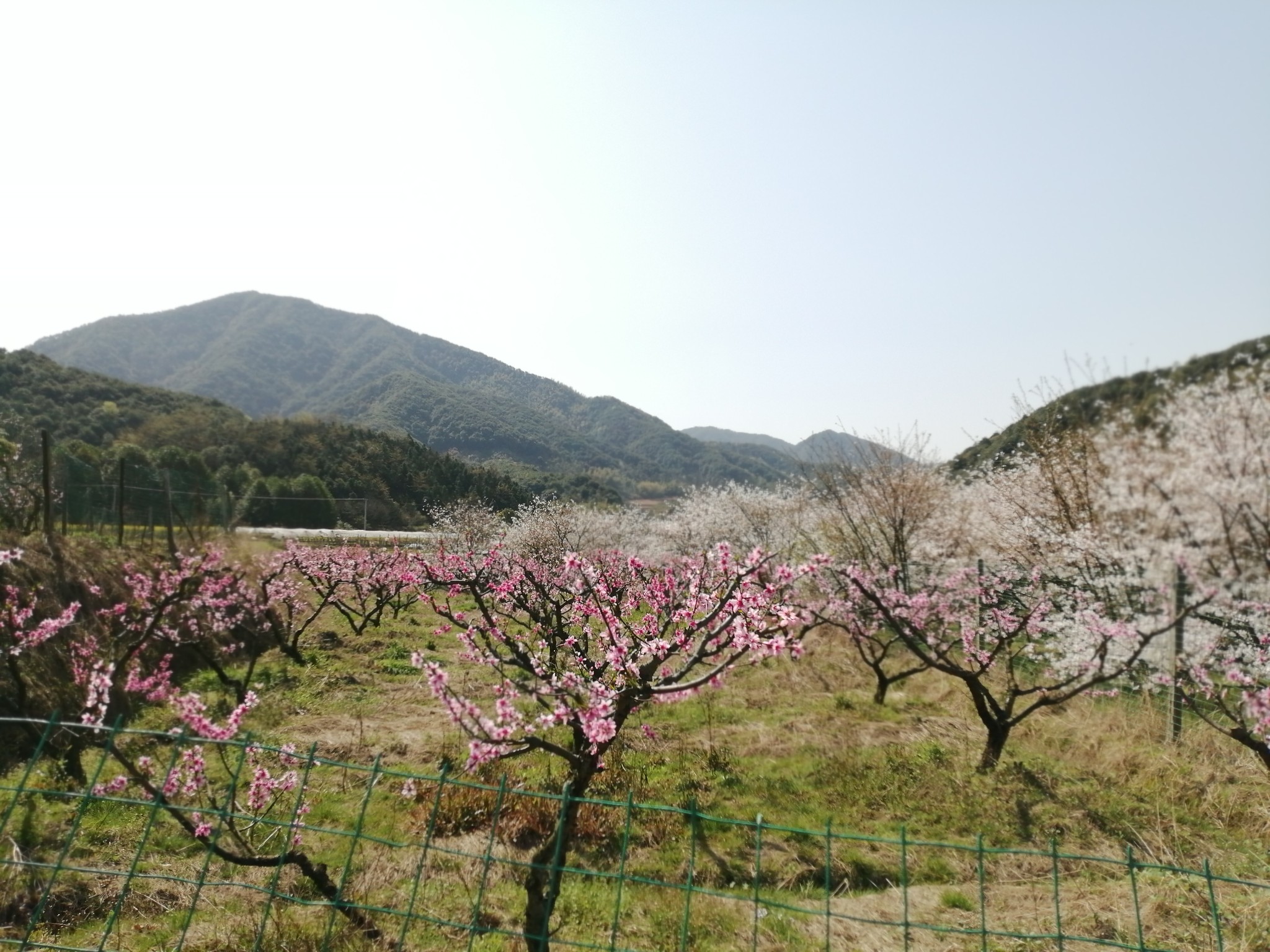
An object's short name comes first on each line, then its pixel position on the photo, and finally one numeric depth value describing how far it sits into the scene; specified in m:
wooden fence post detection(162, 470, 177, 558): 13.02
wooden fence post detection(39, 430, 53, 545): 10.52
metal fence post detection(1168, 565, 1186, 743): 8.49
